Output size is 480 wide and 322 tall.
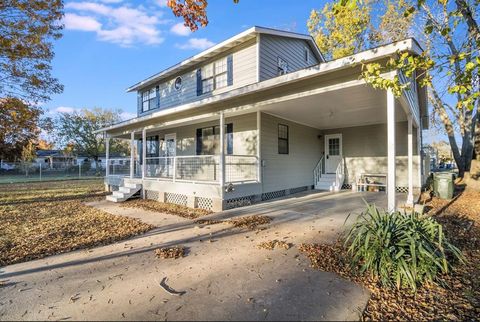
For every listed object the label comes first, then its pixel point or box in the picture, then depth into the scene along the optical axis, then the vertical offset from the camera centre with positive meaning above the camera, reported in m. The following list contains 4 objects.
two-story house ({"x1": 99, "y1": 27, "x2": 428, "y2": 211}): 6.48 +1.59
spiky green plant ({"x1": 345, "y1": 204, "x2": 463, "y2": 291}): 3.04 -1.19
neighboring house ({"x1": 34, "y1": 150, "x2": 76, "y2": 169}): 48.34 +0.90
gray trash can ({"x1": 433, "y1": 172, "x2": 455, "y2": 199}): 9.02 -0.90
